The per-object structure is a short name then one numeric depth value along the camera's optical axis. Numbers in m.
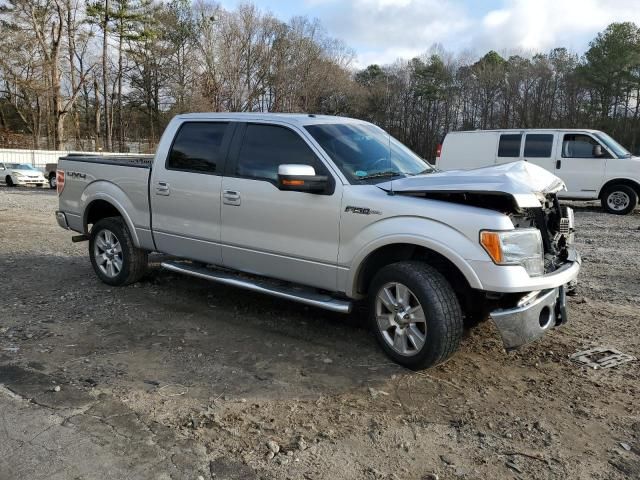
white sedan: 24.89
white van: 13.50
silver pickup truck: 3.92
